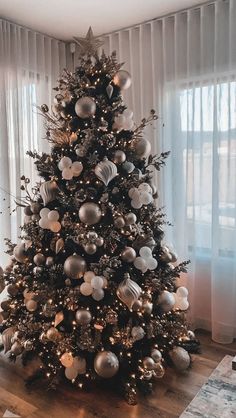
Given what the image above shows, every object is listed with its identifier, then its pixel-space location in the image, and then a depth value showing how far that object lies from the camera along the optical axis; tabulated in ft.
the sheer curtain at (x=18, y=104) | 9.58
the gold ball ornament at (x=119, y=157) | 6.73
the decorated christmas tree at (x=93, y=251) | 6.48
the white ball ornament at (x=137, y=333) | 6.46
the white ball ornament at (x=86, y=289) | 6.37
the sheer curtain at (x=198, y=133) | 8.75
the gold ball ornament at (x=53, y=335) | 6.55
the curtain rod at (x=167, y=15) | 8.74
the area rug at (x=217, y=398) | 6.32
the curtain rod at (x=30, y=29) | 9.49
